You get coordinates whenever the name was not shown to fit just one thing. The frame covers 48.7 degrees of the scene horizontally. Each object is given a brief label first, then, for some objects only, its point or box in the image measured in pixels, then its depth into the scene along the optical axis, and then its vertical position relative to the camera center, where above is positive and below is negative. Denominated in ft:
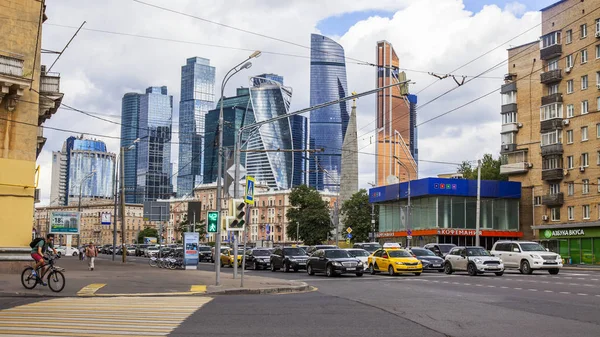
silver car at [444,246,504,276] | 111.04 -5.41
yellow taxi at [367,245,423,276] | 111.24 -5.64
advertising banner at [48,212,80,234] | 151.65 +0.71
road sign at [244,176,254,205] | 75.72 +4.18
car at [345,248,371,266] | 121.72 -4.76
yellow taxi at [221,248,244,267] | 172.14 -8.04
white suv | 115.85 -4.57
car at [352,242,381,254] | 152.27 -4.07
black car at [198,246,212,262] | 218.79 -8.94
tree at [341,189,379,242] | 333.01 +6.41
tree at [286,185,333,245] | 335.26 +6.53
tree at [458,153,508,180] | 295.69 +27.44
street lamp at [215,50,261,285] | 76.28 +12.08
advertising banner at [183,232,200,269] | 135.33 -5.00
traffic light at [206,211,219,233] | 92.81 +0.69
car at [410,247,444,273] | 130.72 -5.86
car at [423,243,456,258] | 153.28 -4.36
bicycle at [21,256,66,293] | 64.75 -5.23
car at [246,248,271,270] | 150.84 -7.07
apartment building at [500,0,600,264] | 202.28 +33.93
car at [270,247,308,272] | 134.00 -6.30
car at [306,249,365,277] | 109.40 -5.82
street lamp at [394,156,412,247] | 211.00 +2.48
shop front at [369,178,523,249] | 239.09 +6.96
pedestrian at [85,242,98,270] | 116.38 -4.92
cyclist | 65.98 -2.92
